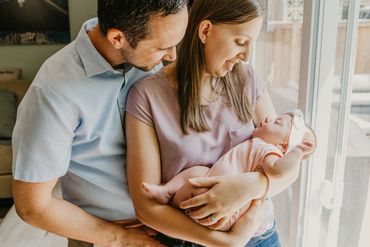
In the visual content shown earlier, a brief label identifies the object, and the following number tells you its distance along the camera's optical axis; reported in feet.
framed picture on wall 13.91
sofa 11.51
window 4.36
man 3.16
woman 3.39
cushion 12.35
